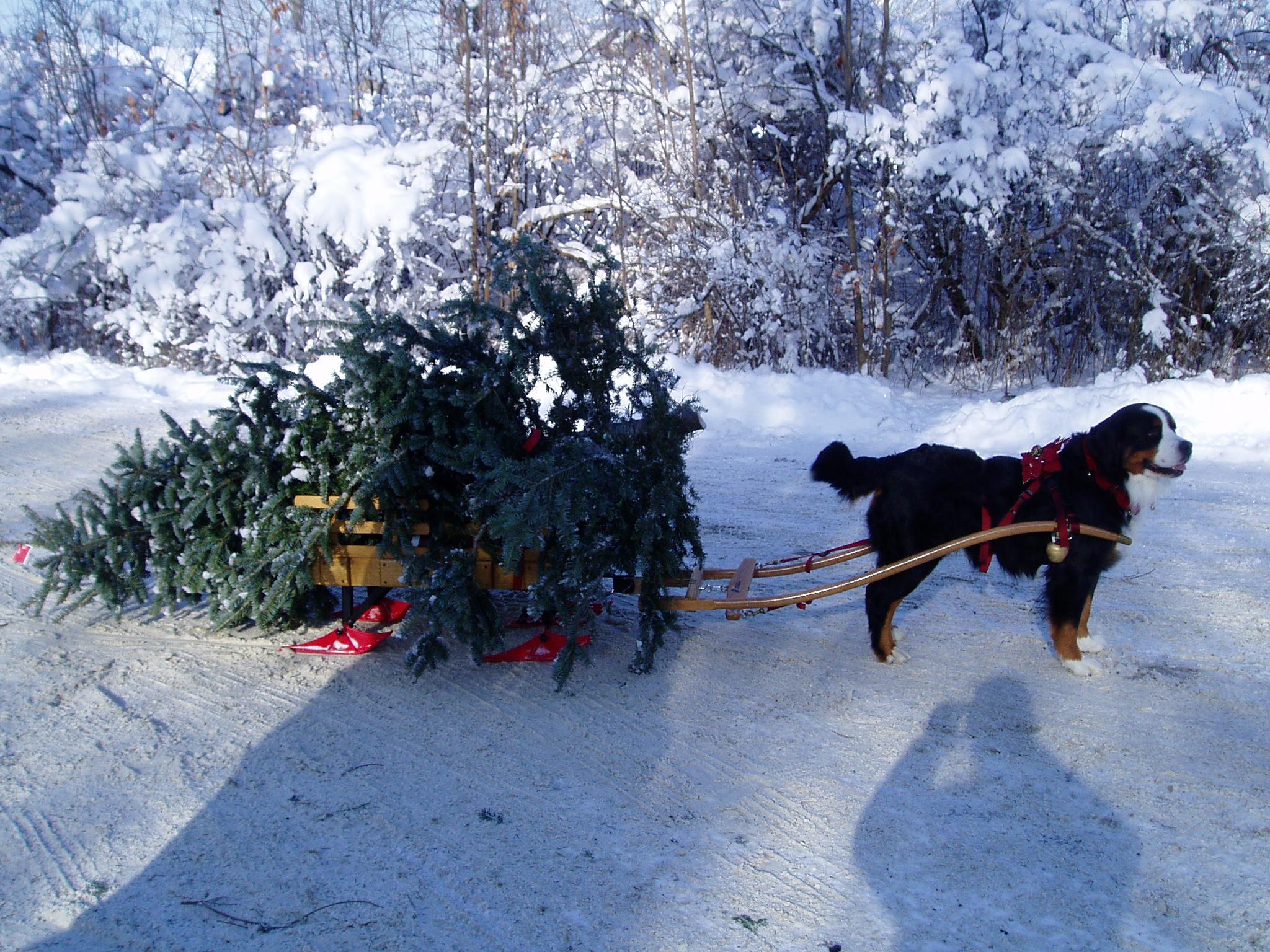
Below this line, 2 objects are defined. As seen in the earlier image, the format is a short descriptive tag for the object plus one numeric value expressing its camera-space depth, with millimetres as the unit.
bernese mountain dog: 3969
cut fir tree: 3928
